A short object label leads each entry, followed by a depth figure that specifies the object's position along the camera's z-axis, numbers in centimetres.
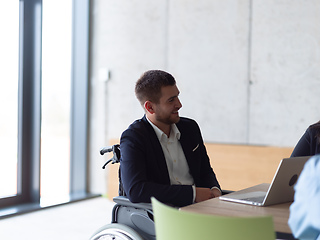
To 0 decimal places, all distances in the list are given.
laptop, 182
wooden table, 171
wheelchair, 217
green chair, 123
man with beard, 218
